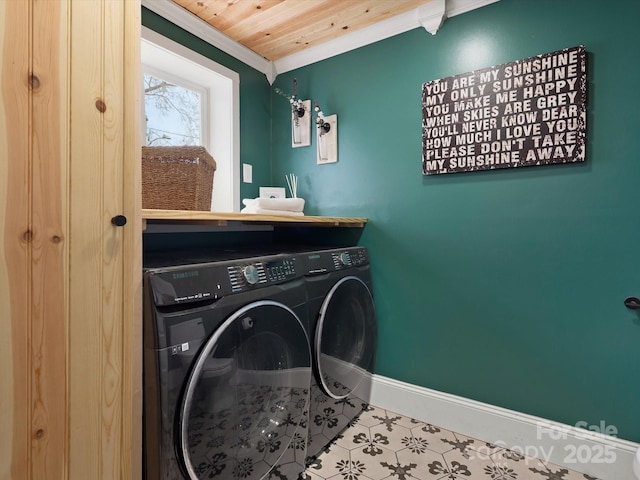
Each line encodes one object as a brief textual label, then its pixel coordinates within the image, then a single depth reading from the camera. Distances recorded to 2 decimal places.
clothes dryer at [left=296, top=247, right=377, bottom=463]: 1.52
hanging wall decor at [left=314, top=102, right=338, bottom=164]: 2.23
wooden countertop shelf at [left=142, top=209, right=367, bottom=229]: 1.02
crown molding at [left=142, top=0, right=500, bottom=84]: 1.80
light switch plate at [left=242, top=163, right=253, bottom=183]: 2.33
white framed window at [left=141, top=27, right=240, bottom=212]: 1.99
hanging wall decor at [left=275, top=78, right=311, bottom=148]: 2.33
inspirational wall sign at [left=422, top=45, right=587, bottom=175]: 1.53
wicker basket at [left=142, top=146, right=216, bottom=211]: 1.26
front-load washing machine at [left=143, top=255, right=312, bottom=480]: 0.94
